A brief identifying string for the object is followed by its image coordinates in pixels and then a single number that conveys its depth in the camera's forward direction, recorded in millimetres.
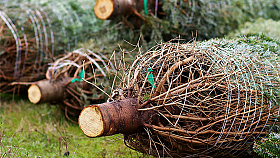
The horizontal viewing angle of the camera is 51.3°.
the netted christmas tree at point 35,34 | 4043
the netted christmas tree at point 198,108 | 2000
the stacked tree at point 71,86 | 3321
